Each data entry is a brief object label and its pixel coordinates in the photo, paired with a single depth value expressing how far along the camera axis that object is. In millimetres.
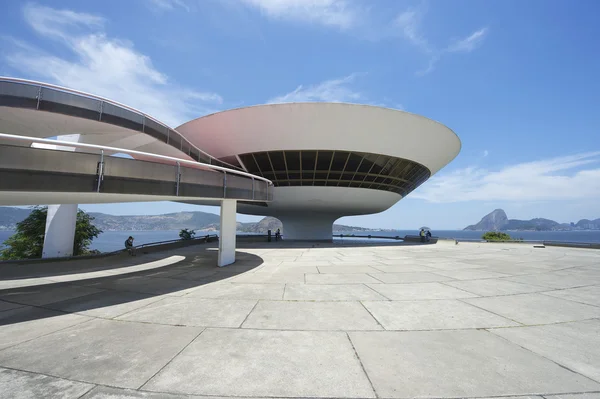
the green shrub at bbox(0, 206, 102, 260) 24155
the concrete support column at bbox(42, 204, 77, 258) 17062
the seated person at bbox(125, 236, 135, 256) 16100
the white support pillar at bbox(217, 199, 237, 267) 12211
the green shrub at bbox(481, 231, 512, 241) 38859
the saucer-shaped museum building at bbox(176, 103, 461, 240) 21859
